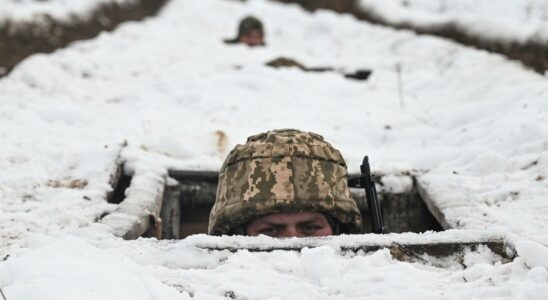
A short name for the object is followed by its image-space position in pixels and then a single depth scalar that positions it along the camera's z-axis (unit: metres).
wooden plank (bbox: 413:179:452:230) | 5.86
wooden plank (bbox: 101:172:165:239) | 5.37
